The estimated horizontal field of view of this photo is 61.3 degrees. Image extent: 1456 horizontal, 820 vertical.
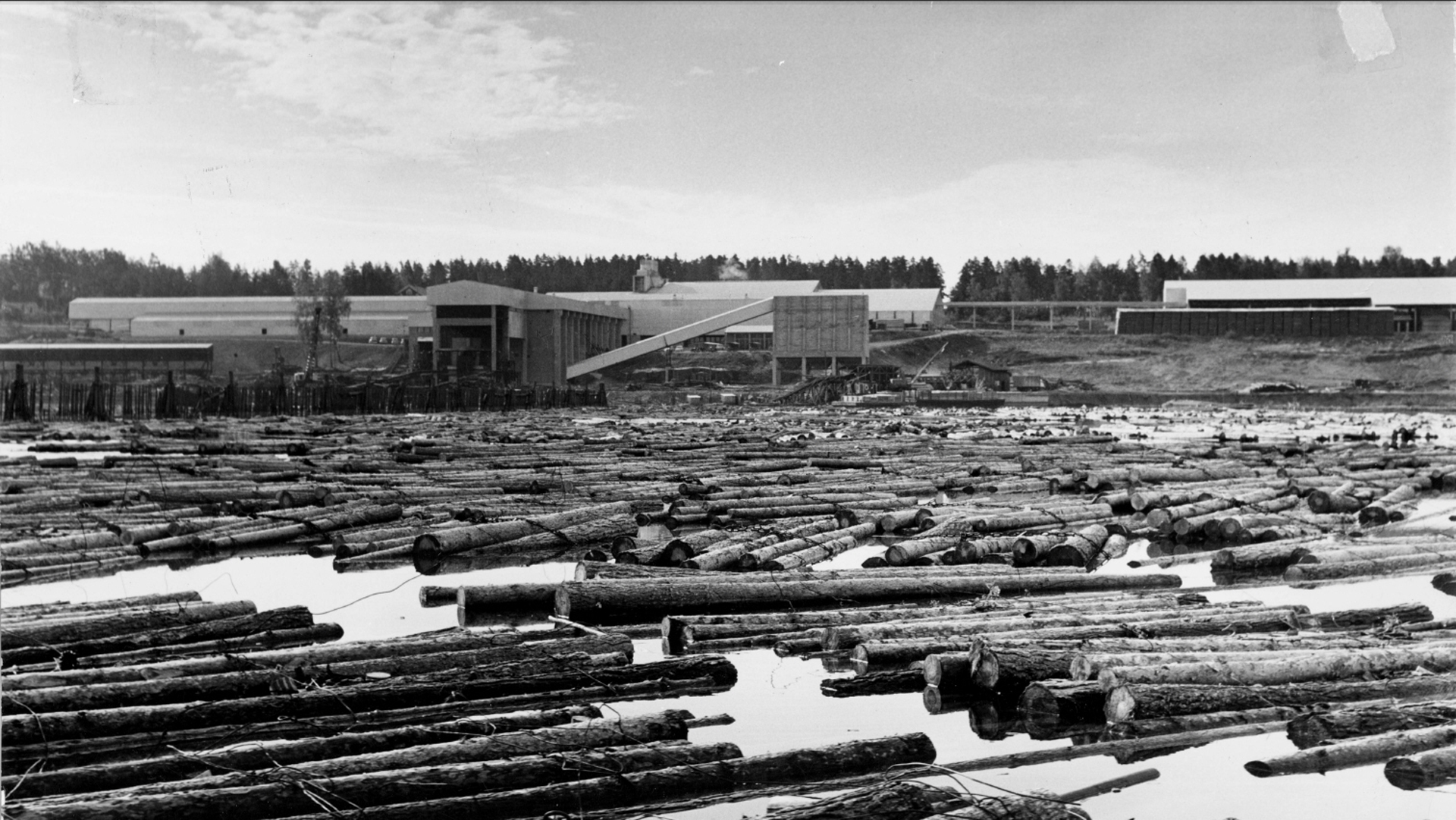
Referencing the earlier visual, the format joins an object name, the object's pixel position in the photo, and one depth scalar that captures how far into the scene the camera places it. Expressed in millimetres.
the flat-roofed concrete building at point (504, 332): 76562
